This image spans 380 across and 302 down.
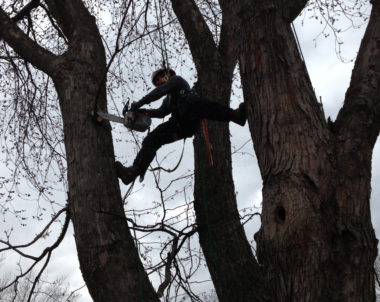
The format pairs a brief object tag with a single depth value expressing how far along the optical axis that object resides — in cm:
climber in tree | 351
